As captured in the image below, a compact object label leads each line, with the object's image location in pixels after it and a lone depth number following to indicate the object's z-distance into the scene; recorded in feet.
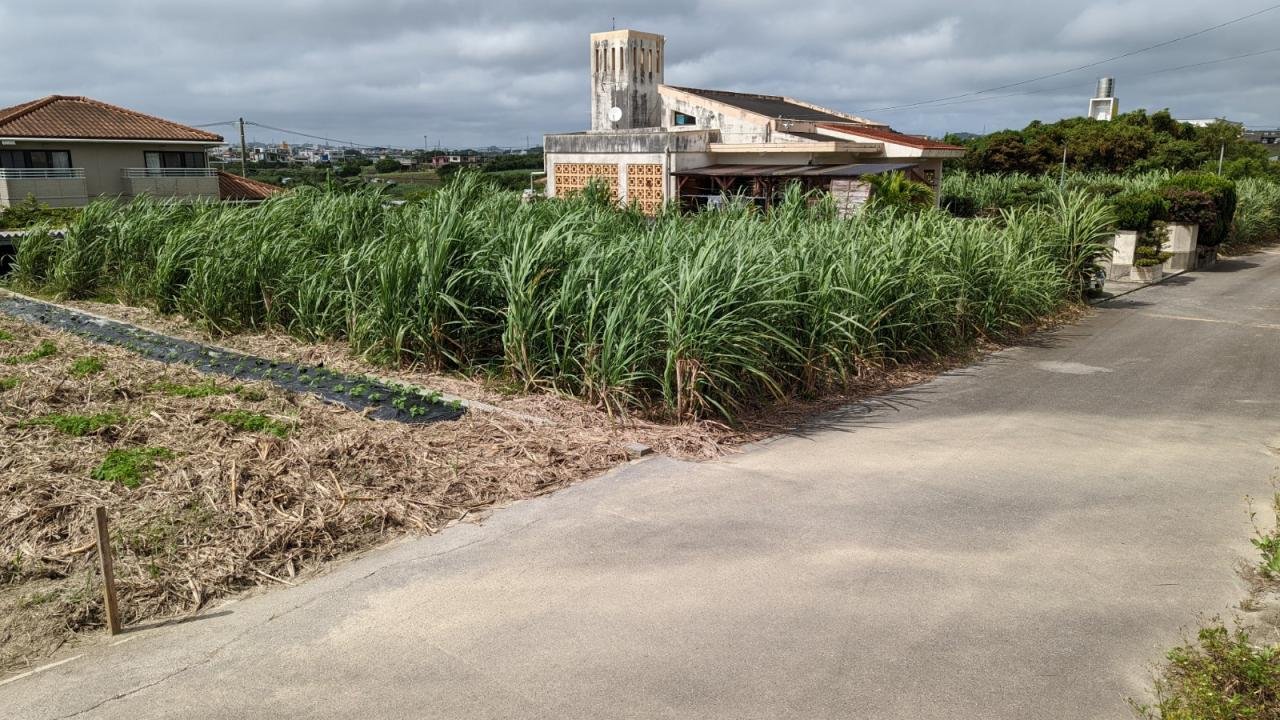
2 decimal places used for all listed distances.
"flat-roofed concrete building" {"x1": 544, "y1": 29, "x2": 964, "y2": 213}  77.56
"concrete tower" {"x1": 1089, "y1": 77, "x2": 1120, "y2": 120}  174.70
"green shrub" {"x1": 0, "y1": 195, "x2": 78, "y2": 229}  65.46
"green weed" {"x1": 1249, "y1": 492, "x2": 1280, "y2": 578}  13.96
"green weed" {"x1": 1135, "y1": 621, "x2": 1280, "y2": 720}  10.16
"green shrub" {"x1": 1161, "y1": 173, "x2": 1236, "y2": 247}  57.82
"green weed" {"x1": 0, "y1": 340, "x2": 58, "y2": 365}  25.54
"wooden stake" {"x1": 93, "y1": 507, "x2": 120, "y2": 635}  12.01
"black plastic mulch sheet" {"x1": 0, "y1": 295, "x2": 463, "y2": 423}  21.99
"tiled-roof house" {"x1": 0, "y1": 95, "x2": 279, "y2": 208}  108.27
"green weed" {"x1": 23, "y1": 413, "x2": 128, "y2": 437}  19.08
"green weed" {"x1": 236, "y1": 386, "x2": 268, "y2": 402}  22.08
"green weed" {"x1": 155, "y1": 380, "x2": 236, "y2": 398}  22.09
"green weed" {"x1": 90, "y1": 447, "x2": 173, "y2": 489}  16.57
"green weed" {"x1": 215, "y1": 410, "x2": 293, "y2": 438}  19.36
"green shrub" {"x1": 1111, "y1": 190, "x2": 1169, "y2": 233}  53.11
